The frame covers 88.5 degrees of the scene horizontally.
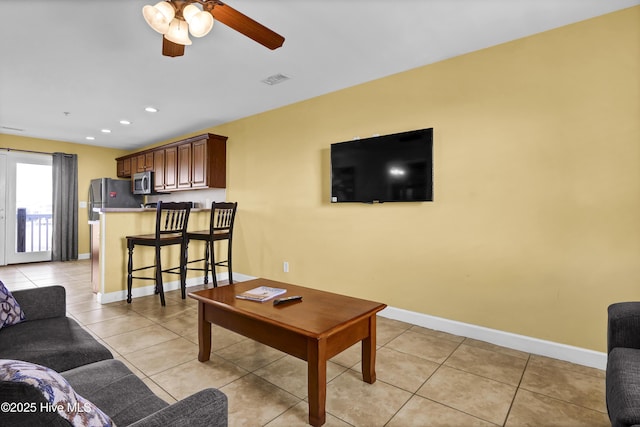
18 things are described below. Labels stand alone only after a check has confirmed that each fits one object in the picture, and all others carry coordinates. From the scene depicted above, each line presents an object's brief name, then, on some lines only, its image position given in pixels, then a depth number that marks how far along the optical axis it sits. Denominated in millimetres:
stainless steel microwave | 6035
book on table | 2168
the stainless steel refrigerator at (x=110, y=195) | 6246
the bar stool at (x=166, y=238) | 3641
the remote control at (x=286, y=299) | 2068
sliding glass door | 5906
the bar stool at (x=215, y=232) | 4039
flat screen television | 2984
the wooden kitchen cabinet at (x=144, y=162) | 6094
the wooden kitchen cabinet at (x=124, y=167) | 6773
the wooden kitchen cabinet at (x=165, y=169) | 5535
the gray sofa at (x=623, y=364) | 1107
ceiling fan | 1718
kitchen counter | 3719
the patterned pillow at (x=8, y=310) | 1719
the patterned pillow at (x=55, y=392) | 653
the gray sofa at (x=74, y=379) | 638
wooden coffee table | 1667
